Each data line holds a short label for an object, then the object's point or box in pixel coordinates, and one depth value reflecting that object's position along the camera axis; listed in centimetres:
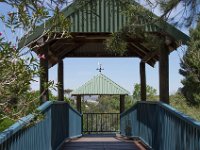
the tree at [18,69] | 417
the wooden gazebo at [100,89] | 2009
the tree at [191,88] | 2992
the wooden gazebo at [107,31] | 1004
